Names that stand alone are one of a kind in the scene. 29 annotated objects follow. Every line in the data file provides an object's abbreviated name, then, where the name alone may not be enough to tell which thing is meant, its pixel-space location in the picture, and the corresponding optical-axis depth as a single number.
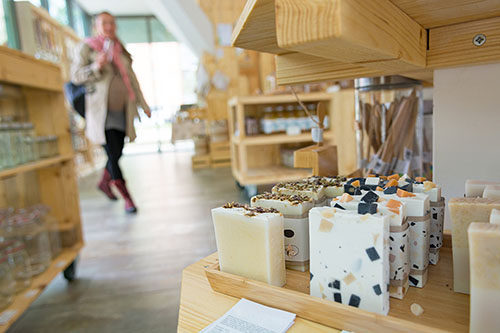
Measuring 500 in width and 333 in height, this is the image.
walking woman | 2.81
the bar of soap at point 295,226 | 0.63
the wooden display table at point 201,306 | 0.52
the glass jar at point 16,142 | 1.69
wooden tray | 0.48
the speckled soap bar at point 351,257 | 0.49
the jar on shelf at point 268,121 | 3.53
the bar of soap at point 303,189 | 0.70
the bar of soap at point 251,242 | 0.57
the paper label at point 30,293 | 1.54
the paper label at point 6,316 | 1.34
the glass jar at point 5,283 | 1.51
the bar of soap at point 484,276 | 0.42
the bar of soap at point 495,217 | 0.45
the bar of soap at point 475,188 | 0.62
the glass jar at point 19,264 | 1.63
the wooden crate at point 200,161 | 5.73
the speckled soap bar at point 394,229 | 0.52
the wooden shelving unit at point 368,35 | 0.42
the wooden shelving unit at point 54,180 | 1.97
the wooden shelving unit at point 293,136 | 3.33
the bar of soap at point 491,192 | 0.56
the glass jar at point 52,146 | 1.94
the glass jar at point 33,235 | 1.68
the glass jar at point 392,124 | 1.07
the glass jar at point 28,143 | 1.77
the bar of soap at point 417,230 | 0.58
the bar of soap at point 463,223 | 0.51
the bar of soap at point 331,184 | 0.73
